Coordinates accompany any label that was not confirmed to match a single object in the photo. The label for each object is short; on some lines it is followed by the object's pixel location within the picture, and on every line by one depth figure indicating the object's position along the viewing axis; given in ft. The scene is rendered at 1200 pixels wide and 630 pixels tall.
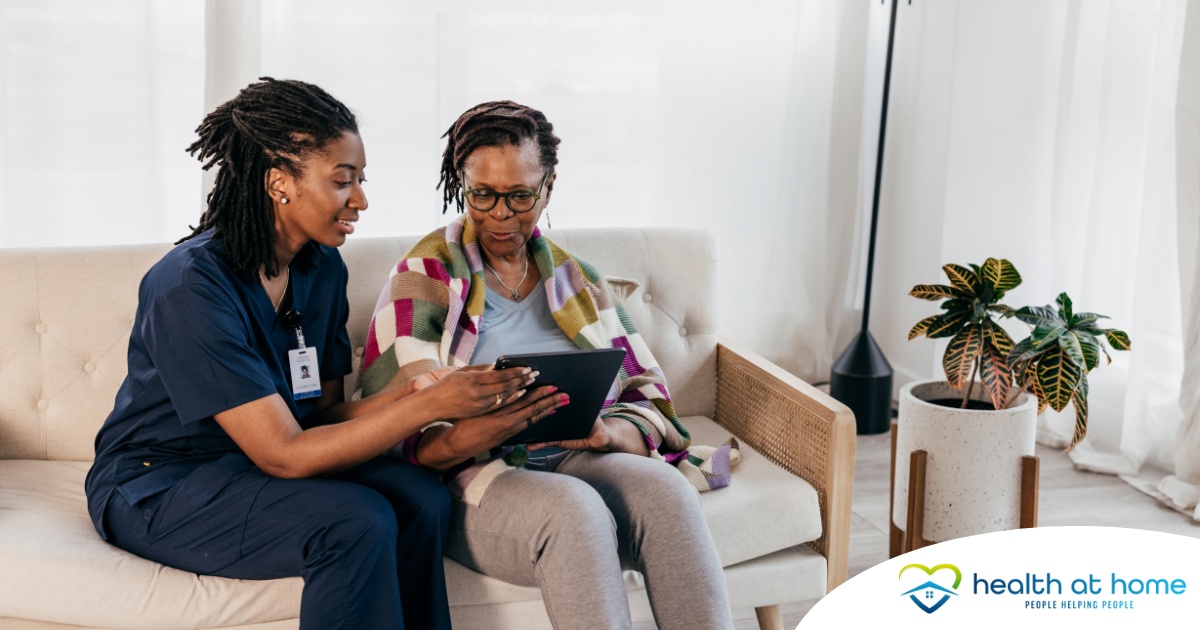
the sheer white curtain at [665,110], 10.50
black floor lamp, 11.25
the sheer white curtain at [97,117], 9.68
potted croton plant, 7.43
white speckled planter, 7.54
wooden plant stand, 7.54
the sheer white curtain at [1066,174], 9.75
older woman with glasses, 5.40
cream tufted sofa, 5.32
